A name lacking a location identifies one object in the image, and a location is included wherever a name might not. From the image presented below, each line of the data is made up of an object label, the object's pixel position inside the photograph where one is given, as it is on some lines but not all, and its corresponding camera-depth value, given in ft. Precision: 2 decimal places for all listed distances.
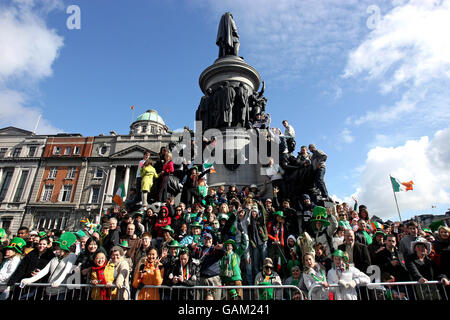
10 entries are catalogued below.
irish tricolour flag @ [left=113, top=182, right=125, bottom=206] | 37.06
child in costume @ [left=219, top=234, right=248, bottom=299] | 17.42
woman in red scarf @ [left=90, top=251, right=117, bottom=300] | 14.28
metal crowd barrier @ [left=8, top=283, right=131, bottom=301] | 14.32
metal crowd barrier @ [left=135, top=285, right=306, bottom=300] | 14.48
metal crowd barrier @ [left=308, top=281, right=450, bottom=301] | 13.57
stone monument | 40.22
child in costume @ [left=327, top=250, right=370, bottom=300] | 13.73
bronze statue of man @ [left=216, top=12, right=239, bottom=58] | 54.70
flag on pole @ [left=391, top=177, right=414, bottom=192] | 53.36
